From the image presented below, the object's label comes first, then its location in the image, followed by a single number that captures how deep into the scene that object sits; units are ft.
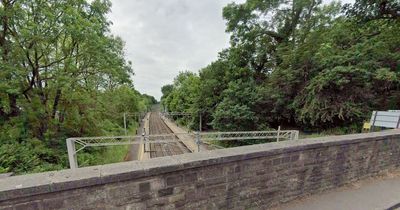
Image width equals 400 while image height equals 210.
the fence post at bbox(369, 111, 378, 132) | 19.41
